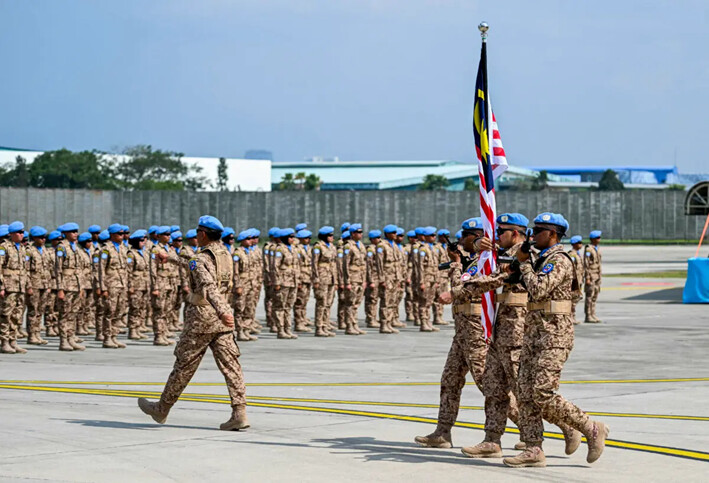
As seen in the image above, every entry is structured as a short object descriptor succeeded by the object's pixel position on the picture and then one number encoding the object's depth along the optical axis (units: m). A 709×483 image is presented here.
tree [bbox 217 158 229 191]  107.64
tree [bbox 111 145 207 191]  102.31
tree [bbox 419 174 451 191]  125.69
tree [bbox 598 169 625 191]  129.25
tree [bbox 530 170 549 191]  123.91
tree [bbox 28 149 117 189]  90.19
